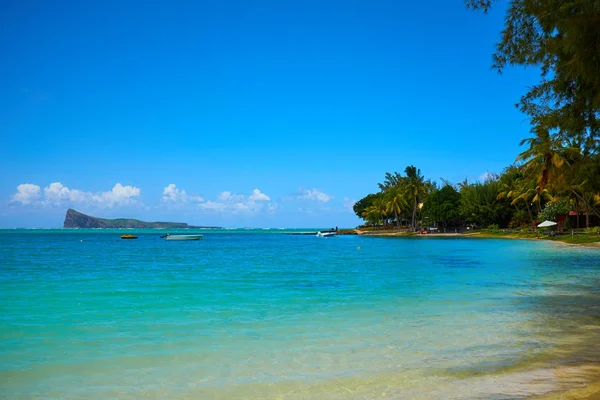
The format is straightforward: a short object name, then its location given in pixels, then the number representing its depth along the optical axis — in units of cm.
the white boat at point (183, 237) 8538
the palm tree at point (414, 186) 8831
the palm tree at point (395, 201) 9212
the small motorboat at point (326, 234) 10529
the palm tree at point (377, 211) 10181
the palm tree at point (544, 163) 3888
